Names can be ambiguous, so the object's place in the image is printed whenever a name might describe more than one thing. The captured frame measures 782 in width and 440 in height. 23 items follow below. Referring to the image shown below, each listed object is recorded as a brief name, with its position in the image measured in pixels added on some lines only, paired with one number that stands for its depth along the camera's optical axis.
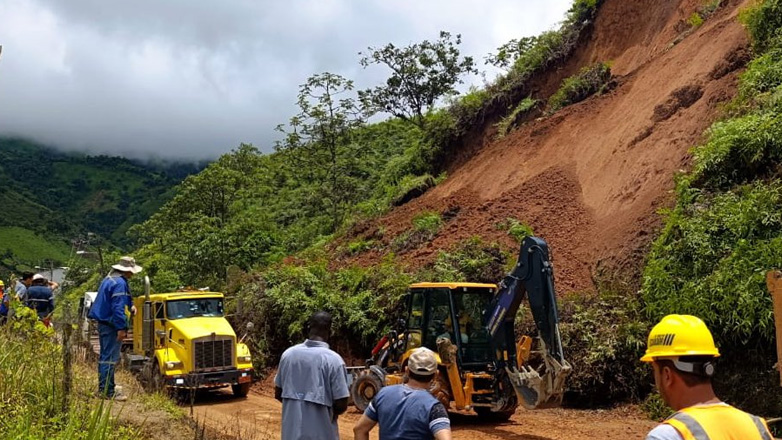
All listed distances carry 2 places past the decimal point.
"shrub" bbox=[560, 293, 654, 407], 12.11
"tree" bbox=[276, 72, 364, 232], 30.20
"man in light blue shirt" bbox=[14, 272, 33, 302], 12.09
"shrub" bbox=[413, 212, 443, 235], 21.06
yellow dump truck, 13.80
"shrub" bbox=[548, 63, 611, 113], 23.91
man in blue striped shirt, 4.46
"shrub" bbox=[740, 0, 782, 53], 16.27
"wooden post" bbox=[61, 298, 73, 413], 5.96
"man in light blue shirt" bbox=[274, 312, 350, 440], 5.44
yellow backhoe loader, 10.23
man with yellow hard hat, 2.54
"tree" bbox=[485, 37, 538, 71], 31.85
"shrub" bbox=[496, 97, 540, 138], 25.70
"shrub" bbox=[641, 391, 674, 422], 10.95
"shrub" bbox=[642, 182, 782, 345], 10.45
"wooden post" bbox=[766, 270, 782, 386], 4.25
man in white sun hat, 8.72
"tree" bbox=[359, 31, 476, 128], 38.94
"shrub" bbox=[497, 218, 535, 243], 18.25
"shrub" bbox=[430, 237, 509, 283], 16.28
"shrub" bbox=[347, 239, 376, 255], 22.46
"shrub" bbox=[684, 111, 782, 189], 12.97
